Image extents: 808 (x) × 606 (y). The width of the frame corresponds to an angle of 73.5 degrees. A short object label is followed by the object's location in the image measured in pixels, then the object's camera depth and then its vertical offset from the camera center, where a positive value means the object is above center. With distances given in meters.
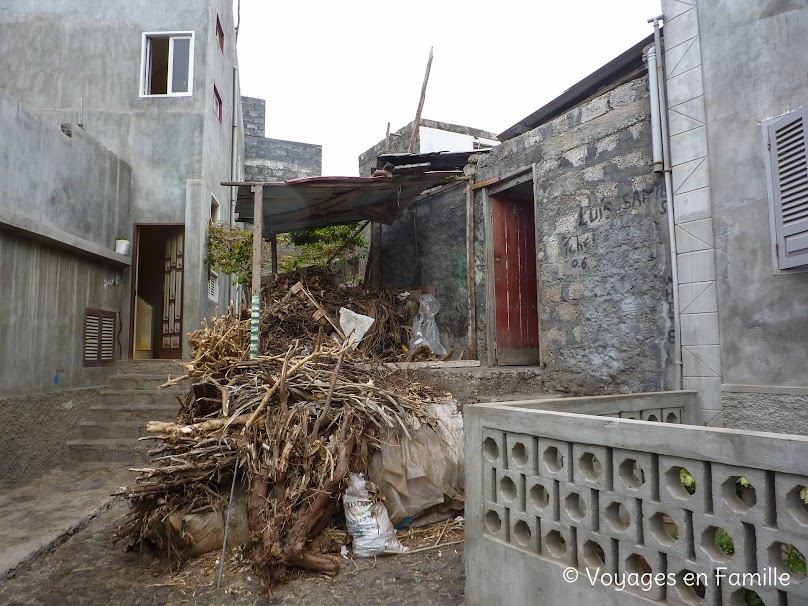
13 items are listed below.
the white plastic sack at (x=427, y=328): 7.40 +0.16
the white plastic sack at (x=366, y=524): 3.79 -1.30
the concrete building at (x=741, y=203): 3.67 +0.98
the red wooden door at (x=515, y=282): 6.91 +0.74
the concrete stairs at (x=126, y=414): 6.73 -0.97
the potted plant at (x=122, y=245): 8.59 +1.54
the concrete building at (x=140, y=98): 9.09 +4.15
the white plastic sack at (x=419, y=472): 4.11 -1.02
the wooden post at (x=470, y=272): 6.93 +0.86
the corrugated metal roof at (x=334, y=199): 6.62 +1.91
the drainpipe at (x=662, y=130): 4.50 +1.77
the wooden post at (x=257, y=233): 6.36 +1.29
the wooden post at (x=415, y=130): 11.58 +4.49
